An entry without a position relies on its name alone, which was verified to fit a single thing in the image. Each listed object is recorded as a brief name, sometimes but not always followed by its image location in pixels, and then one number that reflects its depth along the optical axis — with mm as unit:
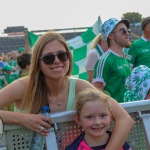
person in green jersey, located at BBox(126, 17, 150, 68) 5328
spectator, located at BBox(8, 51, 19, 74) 12061
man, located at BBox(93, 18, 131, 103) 4492
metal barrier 2625
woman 2900
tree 80250
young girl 2664
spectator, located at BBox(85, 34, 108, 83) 5848
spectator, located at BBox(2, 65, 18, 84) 9562
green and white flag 8656
